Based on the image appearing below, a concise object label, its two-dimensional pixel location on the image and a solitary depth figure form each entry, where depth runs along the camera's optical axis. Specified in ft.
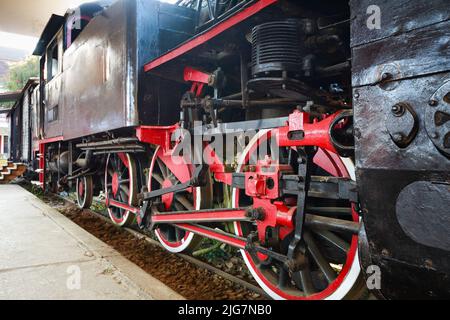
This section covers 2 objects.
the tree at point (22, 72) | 58.94
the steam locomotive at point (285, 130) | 3.01
